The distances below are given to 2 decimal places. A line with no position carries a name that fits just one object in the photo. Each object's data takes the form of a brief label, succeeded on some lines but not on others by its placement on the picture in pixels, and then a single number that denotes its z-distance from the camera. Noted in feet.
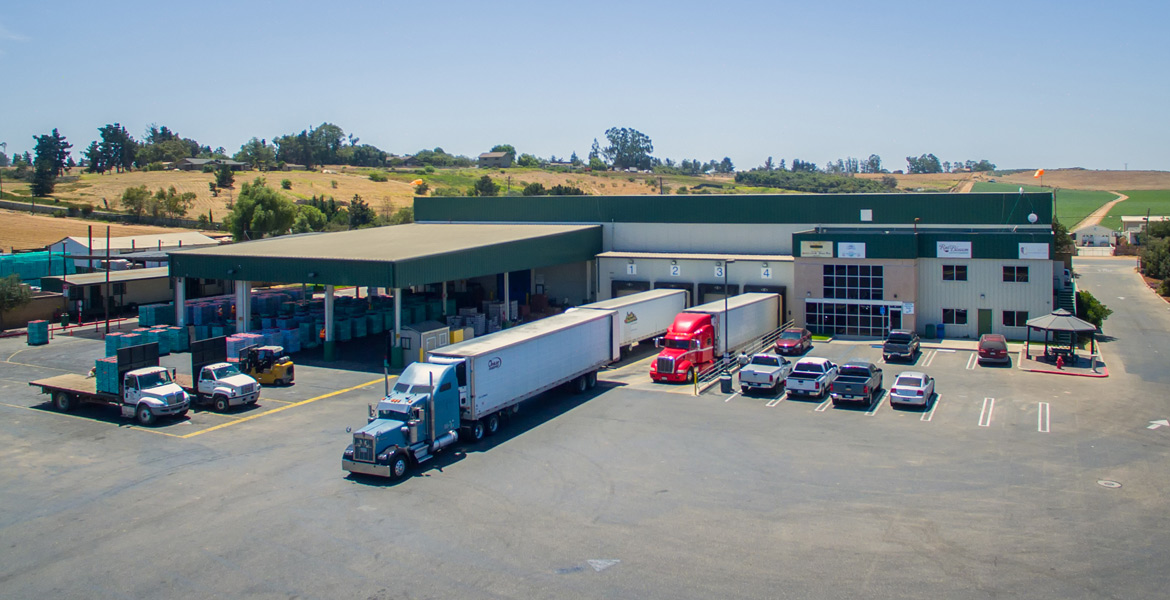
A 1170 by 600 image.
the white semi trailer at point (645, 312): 127.13
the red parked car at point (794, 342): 133.18
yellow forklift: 112.88
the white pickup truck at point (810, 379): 104.12
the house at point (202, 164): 533.51
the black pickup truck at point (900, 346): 127.75
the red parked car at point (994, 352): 124.88
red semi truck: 114.32
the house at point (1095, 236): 417.96
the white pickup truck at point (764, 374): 106.22
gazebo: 120.57
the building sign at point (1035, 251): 143.13
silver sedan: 98.84
